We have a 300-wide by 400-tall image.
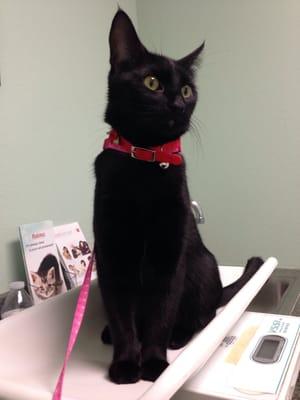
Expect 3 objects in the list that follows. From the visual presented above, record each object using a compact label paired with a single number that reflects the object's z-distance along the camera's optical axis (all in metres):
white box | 0.47
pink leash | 0.55
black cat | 0.64
